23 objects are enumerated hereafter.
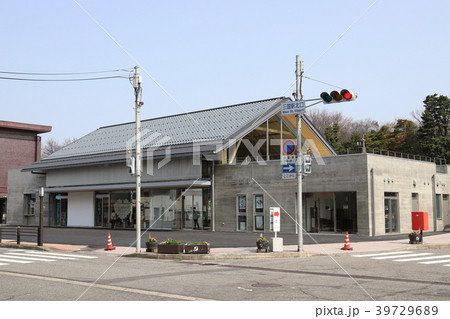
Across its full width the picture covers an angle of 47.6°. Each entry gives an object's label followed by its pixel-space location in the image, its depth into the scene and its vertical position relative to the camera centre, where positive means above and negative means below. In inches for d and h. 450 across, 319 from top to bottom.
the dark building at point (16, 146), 2293.3 +264.3
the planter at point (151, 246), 813.9 -69.5
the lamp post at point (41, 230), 956.0 -50.1
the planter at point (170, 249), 772.0 -70.5
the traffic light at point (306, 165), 811.4 +57.6
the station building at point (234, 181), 1211.9 +54.4
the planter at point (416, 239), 954.7 -71.9
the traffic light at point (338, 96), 693.3 +144.6
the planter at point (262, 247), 792.3 -70.2
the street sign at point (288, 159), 833.5 +70.1
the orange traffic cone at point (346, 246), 849.7 -75.0
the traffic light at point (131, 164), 820.6 +62.2
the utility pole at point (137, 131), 806.0 +112.8
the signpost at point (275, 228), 797.9 -42.6
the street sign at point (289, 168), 821.9 +54.0
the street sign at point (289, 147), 894.4 +95.3
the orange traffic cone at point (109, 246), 879.6 -74.3
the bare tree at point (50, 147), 3718.0 +414.3
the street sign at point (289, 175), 826.2 +42.8
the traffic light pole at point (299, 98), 811.4 +163.6
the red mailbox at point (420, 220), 982.4 -38.4
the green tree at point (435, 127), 2069.4 +308.7
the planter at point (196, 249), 761.6 -69.8
